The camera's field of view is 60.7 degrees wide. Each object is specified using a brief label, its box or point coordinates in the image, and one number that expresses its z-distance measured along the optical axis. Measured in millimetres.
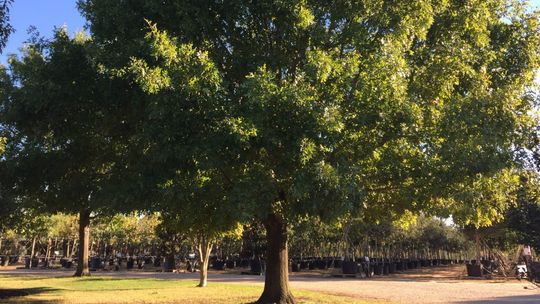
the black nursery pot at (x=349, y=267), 32575
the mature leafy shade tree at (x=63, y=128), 10695
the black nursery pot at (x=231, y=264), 46772
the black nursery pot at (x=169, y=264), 39219
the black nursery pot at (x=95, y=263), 42500
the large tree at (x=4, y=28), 8938
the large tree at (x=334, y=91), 8719
